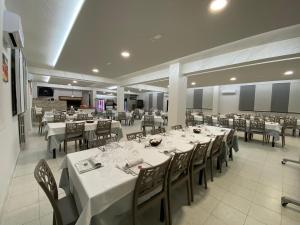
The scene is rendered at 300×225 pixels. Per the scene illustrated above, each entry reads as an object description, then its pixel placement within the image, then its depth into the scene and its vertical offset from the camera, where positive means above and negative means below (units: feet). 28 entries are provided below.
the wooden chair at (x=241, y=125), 17.15 -2.25
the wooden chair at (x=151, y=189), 4.15 -2.82
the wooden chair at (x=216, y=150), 8.47 -2.81
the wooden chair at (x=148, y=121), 20.99 -2.53
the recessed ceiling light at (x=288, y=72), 16.80 +4.37
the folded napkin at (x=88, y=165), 4.65 -2.16
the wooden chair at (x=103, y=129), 13.16 -2.44
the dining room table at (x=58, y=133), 10.96 -2.57
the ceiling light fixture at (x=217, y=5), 5.81 +4.28
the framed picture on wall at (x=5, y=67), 6.51 +1.62
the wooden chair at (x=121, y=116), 26.35 -2.37
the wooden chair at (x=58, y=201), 3.50 -2.99
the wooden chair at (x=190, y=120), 24.23 -2.59
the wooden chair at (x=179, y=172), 5.29 -2.78
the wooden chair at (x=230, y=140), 10.50 -2.58
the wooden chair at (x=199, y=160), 6.73 -2.83
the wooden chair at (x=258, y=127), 15.93 -2.36
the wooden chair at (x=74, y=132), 11.56 -2.49
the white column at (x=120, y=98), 29.04 +1.00
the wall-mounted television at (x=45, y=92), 41.16 +2.88
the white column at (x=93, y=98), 44.14 +1.45
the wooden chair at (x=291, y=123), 19.77 -2.17
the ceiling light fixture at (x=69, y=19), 7.06 +4.99
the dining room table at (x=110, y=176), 3.62 -2.25
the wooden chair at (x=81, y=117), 17.19 -1.88
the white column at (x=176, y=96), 15.72 +1.04
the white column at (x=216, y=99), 31.78 +1.52
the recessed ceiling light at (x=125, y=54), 12.04 +4.37
